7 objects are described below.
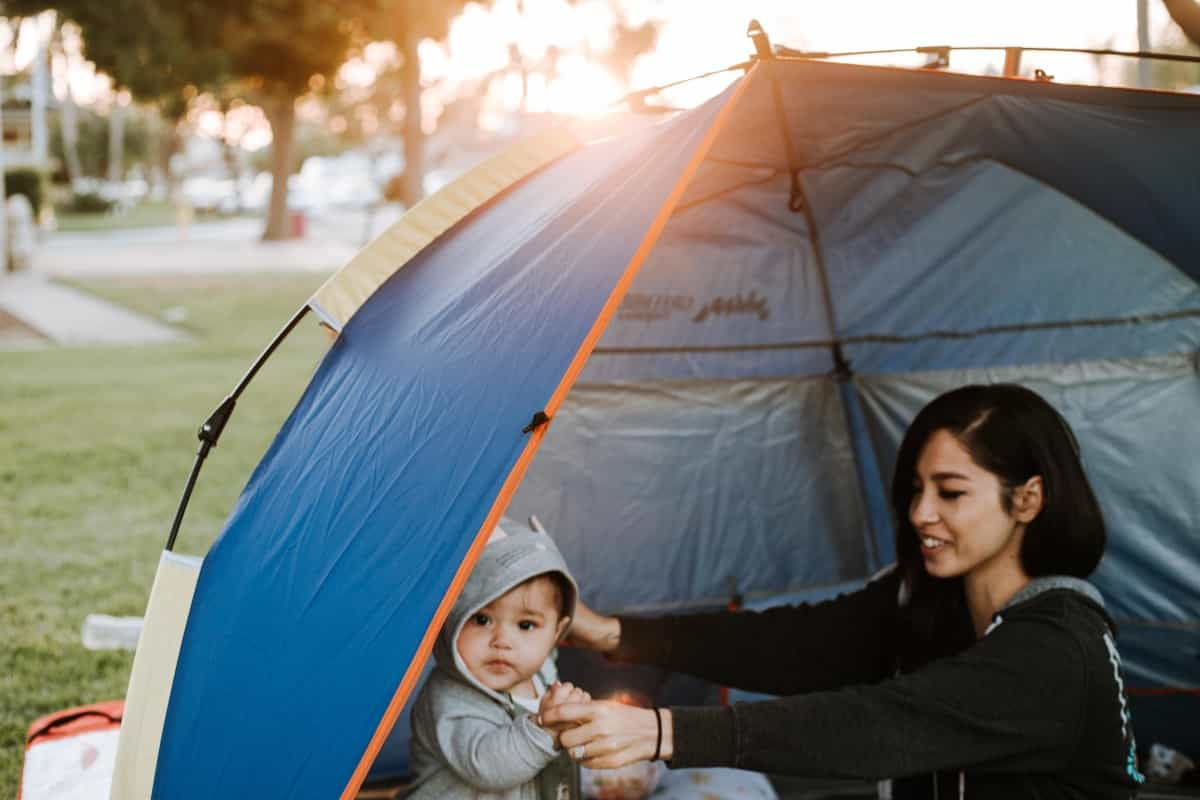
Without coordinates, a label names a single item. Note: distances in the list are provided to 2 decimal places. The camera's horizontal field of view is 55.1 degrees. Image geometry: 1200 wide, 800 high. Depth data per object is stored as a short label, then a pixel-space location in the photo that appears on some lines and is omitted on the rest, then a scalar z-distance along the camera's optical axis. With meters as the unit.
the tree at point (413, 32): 12.23
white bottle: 3.94
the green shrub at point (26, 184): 21.08
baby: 2.06
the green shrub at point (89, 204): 32.85
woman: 1.69
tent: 1.87
